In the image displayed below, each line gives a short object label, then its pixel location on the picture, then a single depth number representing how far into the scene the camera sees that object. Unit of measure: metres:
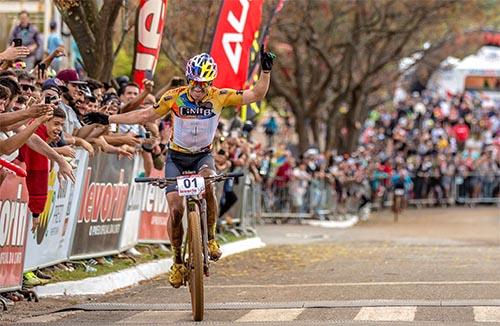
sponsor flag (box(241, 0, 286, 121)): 25.05
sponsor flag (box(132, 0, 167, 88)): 20.39
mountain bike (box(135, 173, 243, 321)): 11.38
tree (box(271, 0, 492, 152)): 42.81
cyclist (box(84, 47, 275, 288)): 12.54
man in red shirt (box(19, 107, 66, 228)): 12.83
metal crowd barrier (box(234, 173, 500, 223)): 28.30
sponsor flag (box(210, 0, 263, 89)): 22.58
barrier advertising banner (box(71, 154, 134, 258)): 15.48
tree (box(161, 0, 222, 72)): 29.16
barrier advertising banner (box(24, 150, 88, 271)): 13.66
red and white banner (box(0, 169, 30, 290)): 12.25
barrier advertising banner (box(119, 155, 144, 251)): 17.55
